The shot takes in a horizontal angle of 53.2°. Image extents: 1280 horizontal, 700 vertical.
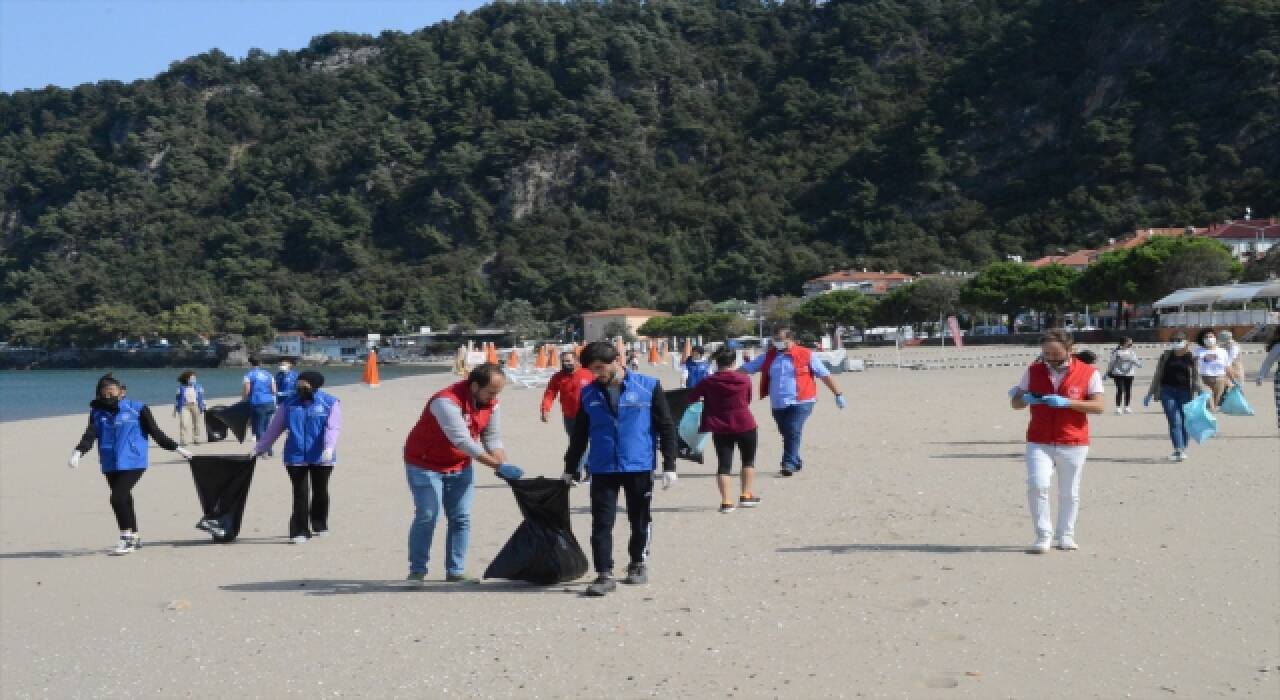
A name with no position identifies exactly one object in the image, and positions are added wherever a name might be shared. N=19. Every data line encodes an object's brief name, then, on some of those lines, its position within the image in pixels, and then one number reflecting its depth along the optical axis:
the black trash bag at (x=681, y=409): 12.09
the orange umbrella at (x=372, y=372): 42.66
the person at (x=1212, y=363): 15.11
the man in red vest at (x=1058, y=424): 7.89
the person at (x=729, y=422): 10.35
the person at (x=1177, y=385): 12.52
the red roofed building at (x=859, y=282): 112.94
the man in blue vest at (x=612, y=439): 7.18
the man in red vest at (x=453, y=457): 7.25
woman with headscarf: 9.36
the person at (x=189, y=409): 18.69
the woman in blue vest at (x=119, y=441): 9.14
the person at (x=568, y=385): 11.25
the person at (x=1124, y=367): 18.39
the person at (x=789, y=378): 11.91
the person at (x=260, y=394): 16.73
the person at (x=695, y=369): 16.42
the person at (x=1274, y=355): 12.68
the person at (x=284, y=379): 15.61
